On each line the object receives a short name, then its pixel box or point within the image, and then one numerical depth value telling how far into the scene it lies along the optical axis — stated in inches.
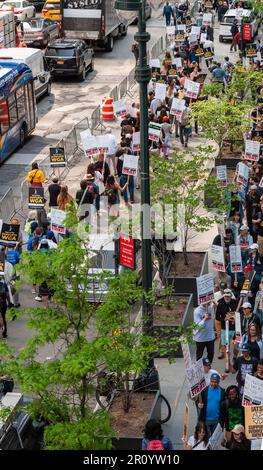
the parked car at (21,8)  2206.0
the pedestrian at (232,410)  666.2
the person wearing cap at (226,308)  792.9
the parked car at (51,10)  2218.3
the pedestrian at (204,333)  770.8
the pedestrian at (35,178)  1129.4
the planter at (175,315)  837.2
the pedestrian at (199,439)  619.5
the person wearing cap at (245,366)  709.3
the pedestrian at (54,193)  1094.4
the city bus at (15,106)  1352.1
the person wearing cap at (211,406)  677.3
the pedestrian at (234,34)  1980.8
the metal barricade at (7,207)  1097.4
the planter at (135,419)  664.4
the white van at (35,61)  1562.5
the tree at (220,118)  1183.6
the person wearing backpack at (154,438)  606.2
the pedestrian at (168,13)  2208.4
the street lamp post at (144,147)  688.4
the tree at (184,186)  910.4
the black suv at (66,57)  1760.6
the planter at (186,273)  914.1
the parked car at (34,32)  2001.7
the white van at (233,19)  2021.4
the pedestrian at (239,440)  624.1
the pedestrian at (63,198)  1044.5
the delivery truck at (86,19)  1925.8
